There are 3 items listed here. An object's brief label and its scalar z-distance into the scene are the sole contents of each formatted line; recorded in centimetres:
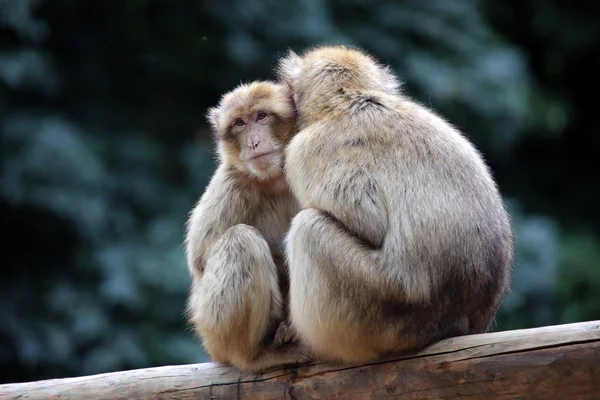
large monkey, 891
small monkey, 983
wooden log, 845
